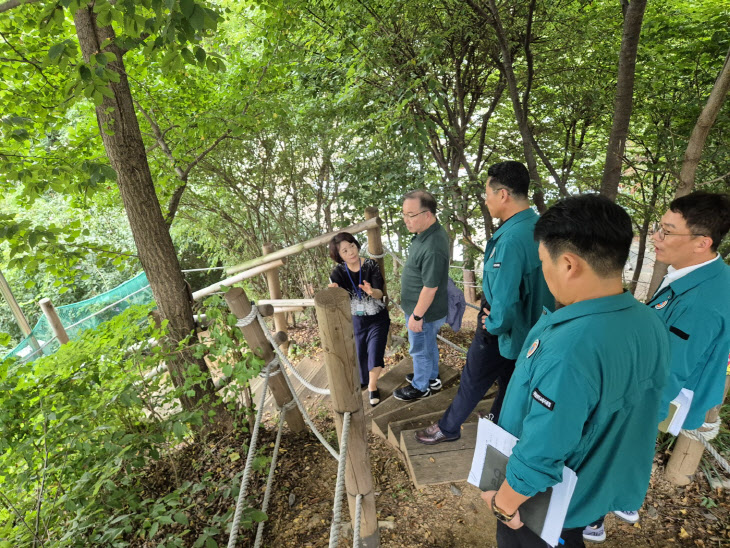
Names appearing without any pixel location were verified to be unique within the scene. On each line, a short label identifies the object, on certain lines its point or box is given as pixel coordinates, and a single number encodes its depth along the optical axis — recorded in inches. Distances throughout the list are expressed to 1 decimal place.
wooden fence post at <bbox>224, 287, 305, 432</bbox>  87.7
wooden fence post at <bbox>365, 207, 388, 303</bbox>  143.1
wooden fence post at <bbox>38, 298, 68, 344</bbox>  173.7
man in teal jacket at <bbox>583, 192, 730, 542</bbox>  63.7
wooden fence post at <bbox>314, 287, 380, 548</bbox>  61.7
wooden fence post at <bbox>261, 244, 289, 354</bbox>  184.7
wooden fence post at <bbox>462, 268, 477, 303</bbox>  273.4
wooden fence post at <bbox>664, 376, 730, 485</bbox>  86.4
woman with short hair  119.9
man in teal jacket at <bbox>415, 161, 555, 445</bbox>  76.4
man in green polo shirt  102.5
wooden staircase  92.8
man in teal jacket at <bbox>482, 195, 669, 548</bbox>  42.1
